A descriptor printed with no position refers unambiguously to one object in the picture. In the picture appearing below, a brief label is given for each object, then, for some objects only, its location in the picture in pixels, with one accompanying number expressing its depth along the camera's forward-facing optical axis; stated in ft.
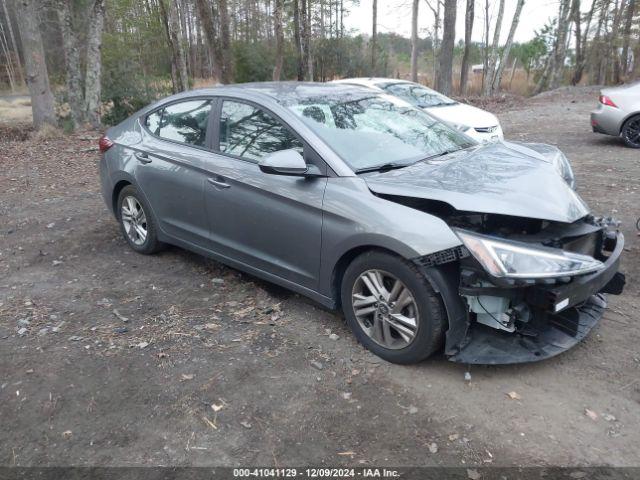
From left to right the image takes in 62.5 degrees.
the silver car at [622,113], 32.35
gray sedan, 10.07
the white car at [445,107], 29.53
